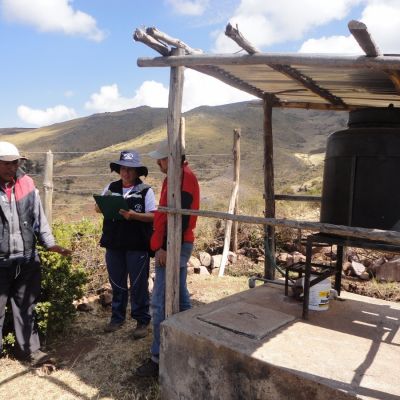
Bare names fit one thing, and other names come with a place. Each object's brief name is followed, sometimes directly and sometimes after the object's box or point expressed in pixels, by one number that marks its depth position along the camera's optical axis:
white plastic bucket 3.69
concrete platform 2.52
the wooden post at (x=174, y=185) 3.32
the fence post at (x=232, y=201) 7.03
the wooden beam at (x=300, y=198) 4.93
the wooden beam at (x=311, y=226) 2.52
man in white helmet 3.48
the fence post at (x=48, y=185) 4.98
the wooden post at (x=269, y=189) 5.00
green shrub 4.06
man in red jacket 3.54
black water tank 3.18
